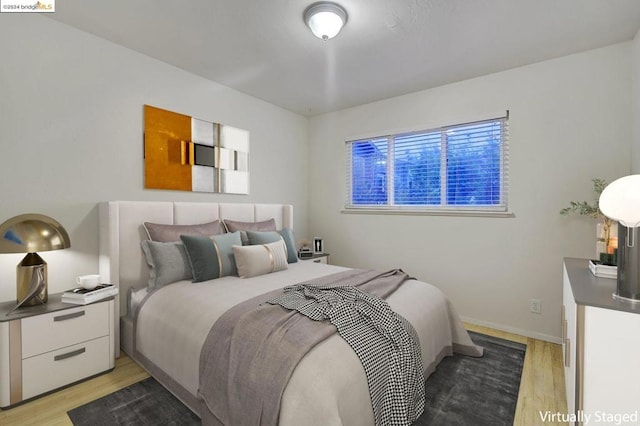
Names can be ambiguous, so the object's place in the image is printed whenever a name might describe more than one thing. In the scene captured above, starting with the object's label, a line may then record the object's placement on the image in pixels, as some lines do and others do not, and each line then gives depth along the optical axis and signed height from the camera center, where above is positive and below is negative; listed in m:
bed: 1.25 -0.69
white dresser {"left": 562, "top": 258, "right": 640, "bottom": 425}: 1.15 -0.59
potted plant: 2.04 -0.04
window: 3.07 +0.48
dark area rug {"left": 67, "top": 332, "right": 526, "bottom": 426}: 1.69 -1.17
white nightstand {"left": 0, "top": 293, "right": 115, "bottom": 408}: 1.76 -0.88
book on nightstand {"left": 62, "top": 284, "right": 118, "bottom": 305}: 2.03 -0.59
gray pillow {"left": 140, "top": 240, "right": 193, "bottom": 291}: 2.34 -0.43
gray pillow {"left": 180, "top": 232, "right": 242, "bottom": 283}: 2.39 -0.38
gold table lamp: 1.84 -0.22
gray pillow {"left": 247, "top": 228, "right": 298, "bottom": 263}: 2.89 -0.28
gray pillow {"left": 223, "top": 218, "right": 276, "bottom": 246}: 2.97 -0.17
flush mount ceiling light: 2.00 +1.32
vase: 1.85 -0.21
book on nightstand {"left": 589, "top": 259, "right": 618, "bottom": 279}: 1.68 -0.34
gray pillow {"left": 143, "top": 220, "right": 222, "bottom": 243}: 2.54 -0.18
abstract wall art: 2.77 +0.57
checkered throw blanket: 1.43 -0.68
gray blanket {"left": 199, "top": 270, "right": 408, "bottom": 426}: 1.29 -0.70
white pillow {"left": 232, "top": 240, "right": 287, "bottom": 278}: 2.52 -0.43
